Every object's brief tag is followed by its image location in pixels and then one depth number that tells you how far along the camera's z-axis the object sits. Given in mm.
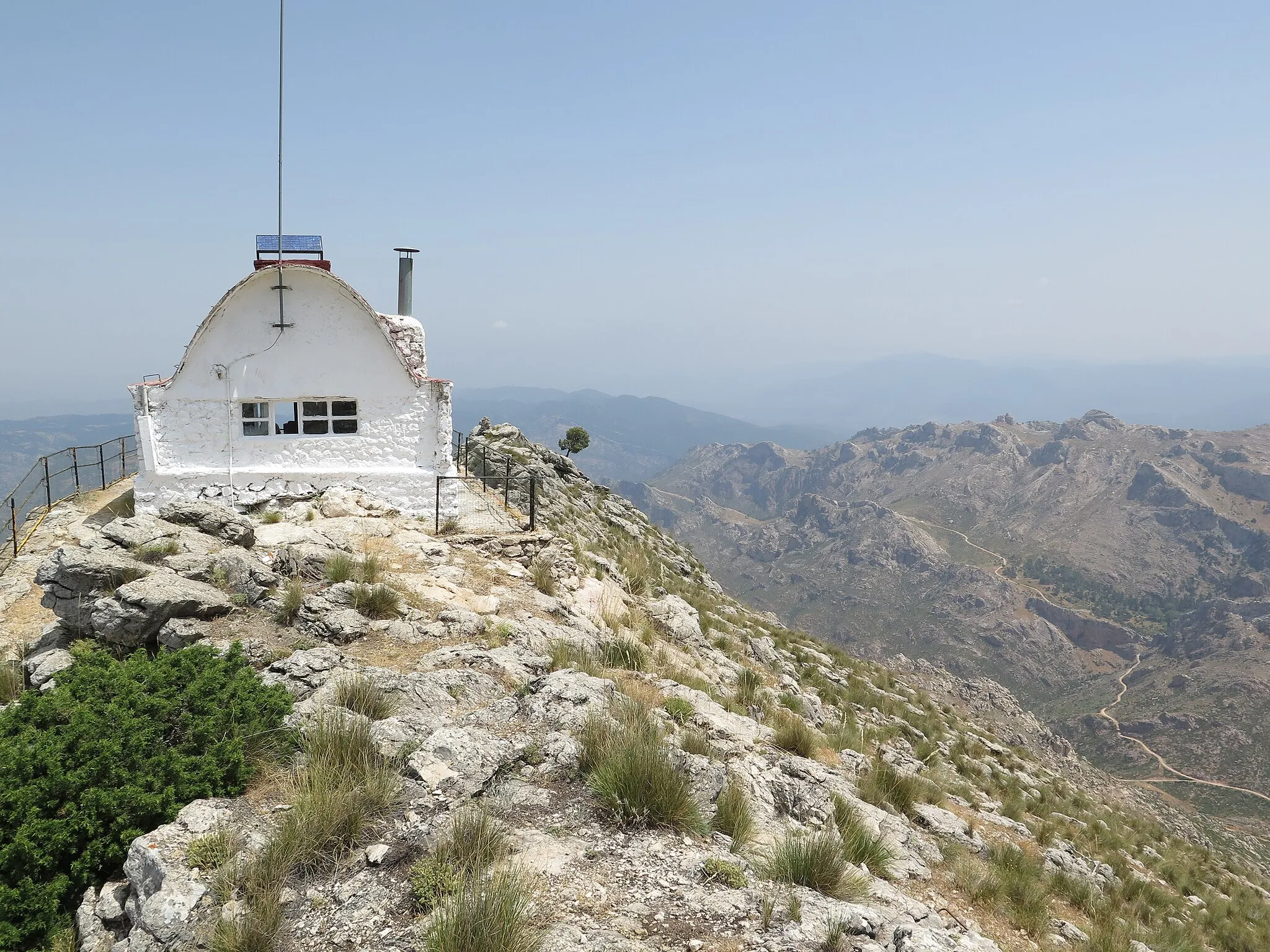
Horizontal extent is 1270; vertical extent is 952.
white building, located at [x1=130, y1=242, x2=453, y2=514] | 18094
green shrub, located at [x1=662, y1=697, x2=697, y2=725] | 9188
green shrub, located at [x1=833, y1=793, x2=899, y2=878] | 7023
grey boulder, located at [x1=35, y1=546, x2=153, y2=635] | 9594
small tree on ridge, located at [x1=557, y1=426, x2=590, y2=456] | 57062
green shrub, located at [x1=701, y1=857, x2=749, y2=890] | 5539
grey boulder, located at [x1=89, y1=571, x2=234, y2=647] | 8922
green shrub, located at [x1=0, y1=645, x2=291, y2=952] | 5285
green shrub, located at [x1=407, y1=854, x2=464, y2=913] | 4887
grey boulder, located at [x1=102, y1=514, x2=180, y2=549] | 11695
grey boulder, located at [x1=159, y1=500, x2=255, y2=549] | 14109
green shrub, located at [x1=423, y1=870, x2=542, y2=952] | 4309
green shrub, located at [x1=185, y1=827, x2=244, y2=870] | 5094
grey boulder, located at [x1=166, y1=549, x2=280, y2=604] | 10766
